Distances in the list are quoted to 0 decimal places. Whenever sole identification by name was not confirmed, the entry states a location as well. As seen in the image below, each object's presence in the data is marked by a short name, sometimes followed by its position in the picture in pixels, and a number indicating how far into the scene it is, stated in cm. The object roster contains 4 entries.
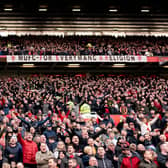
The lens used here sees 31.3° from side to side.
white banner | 1983
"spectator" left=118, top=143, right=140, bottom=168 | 550
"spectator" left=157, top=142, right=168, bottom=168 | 557
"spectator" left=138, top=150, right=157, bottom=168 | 531
